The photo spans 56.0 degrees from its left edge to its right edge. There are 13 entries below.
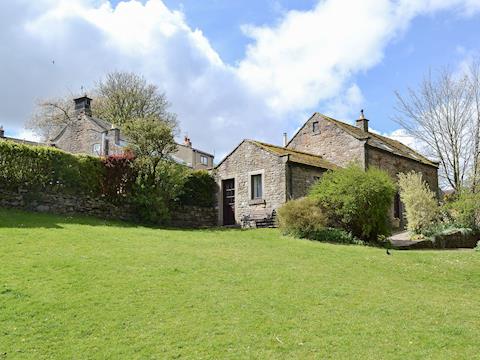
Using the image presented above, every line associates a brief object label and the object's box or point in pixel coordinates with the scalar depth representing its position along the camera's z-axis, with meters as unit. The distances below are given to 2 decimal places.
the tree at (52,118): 39.75
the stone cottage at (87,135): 33.22
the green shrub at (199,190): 23.25
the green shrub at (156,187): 20.34
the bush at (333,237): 17.48
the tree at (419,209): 20.72
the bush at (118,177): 20.30
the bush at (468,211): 20.20
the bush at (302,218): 17.38
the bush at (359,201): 18.00
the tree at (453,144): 25.53
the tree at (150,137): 21.03
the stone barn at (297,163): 21.64
